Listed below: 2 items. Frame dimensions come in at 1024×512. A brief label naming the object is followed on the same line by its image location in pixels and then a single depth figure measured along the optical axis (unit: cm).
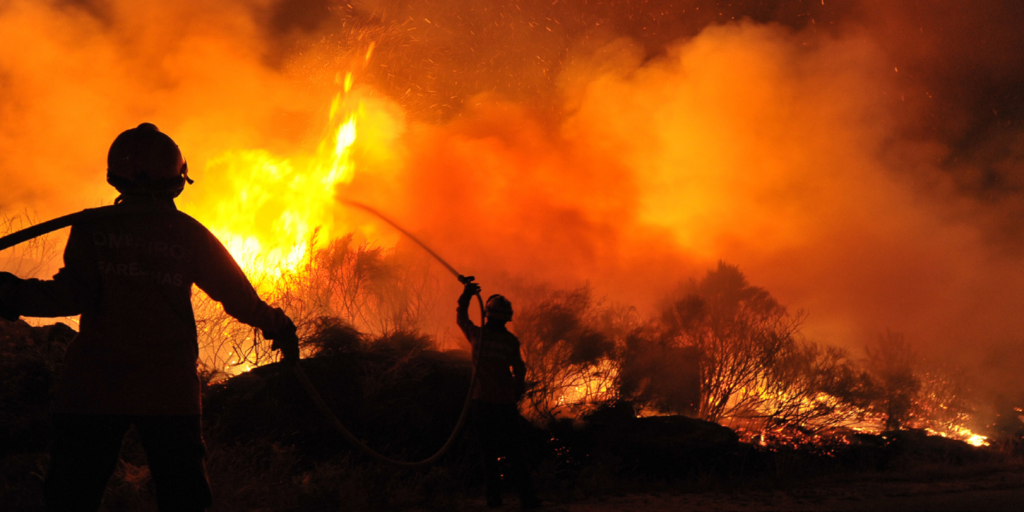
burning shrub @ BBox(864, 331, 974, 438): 2226
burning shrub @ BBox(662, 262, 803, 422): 1786
